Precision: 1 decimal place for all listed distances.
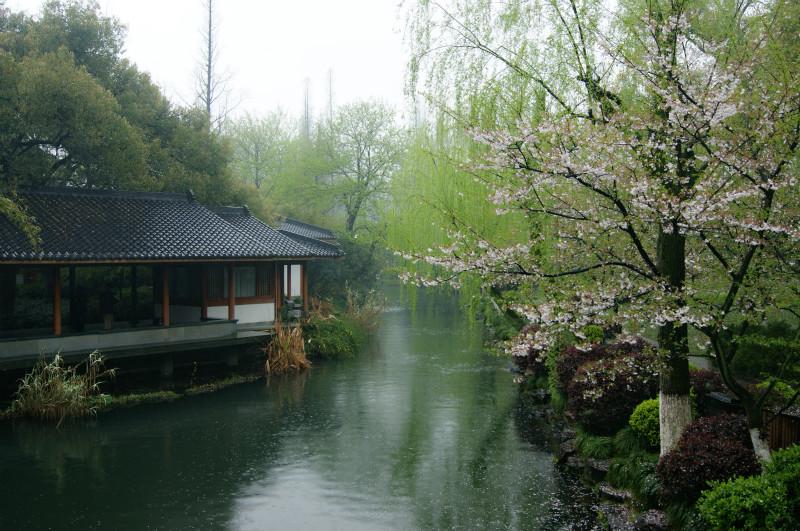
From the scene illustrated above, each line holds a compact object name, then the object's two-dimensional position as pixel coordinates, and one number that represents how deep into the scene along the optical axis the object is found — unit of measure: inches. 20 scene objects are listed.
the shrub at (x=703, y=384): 352.5
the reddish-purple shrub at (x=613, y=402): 377.7
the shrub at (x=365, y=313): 927.7
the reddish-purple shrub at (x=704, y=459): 254.1
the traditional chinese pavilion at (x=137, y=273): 561.6
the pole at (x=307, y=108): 2716.5
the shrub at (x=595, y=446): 370.3
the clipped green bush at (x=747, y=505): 217.2
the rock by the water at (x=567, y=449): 393.4
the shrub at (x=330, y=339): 772.0
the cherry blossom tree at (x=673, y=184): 228.2
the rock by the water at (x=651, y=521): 271.1
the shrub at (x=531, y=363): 580.8
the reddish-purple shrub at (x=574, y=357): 447.2
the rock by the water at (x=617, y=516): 290.8
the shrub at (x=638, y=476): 298.5
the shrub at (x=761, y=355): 406.0
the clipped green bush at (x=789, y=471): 224.2
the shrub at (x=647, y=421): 336.5
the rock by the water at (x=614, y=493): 316.8
